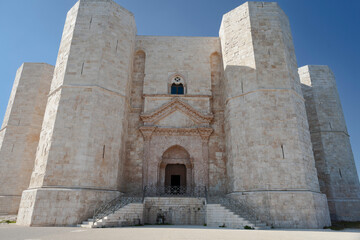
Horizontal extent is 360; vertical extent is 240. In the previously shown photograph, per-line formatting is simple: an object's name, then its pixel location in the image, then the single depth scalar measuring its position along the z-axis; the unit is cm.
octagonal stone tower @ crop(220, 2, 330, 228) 1132
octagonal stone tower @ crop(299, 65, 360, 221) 1588
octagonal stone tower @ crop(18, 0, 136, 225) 1083
